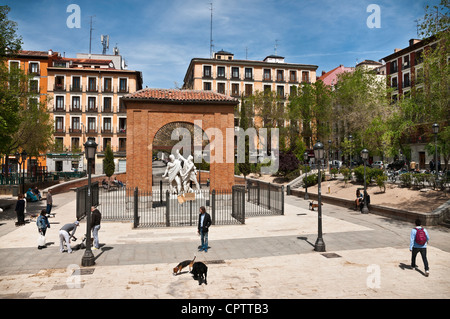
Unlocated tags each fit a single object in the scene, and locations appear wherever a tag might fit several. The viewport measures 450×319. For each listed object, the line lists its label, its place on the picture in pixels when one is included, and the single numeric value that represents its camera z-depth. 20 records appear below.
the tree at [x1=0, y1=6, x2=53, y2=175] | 16.55
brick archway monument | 19.19
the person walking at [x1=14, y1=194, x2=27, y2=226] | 14.33
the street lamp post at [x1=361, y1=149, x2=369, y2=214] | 18.02
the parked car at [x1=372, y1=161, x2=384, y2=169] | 38.78
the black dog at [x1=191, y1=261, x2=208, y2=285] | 7.22
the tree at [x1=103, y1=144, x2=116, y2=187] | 33.81
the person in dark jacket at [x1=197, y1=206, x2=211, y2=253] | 10.11
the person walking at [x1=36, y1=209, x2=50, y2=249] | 10.59
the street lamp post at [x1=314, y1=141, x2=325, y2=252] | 10.28
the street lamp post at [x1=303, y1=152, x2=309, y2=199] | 26.77
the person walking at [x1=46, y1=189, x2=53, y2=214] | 16.88
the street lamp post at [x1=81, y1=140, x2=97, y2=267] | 8.83
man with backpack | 7.98
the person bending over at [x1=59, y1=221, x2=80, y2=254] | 10.12
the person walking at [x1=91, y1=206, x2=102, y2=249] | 10.53
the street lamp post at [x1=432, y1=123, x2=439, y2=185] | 16.61
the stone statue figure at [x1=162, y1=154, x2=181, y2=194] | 20.57
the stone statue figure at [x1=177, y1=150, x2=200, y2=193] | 20.61
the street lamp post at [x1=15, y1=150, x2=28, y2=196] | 23.77
